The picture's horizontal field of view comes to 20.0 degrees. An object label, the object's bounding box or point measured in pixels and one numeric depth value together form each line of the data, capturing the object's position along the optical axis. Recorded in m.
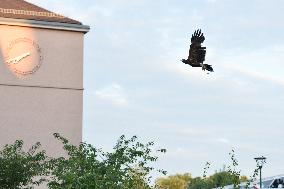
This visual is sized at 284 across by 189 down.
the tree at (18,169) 28.27
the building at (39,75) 41.62
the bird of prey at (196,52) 14.60
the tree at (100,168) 20.16
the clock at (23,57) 41.97
